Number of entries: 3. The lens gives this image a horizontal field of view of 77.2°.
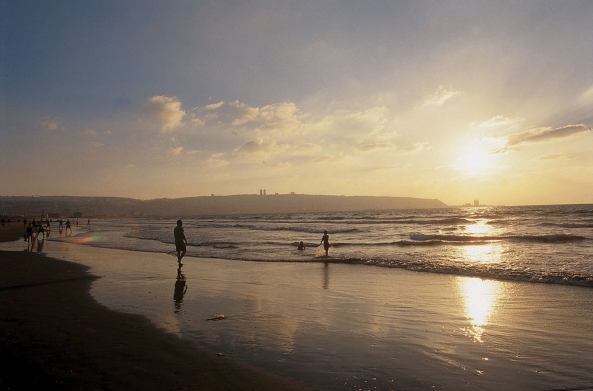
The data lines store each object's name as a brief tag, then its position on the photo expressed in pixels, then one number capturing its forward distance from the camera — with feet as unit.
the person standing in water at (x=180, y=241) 54.60
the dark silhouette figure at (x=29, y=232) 91.45
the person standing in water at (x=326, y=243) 71.36
